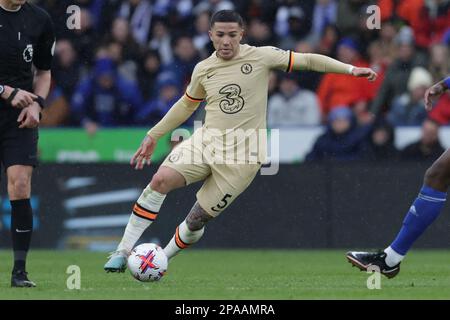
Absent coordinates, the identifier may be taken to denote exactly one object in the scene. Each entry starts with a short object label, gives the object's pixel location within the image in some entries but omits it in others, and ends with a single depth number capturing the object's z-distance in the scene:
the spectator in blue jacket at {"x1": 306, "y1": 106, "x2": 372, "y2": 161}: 15.16
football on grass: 9.29
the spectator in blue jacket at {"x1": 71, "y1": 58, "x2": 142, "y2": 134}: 16.08
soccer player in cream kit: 9.76
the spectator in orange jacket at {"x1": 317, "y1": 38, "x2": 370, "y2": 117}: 15.70
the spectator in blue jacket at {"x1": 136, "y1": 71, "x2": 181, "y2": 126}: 15.89
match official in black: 8.90
